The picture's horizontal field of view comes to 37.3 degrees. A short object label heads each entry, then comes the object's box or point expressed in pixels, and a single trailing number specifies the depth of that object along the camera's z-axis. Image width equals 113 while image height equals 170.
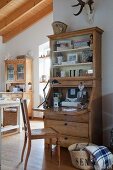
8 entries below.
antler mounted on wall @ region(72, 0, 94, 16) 2.71
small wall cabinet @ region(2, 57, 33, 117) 4.83
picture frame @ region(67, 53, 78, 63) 2.81
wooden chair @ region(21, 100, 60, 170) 2.15
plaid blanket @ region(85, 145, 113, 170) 2.00
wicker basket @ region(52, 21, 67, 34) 2.82
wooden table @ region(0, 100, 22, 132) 3.33
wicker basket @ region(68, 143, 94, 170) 2.05
